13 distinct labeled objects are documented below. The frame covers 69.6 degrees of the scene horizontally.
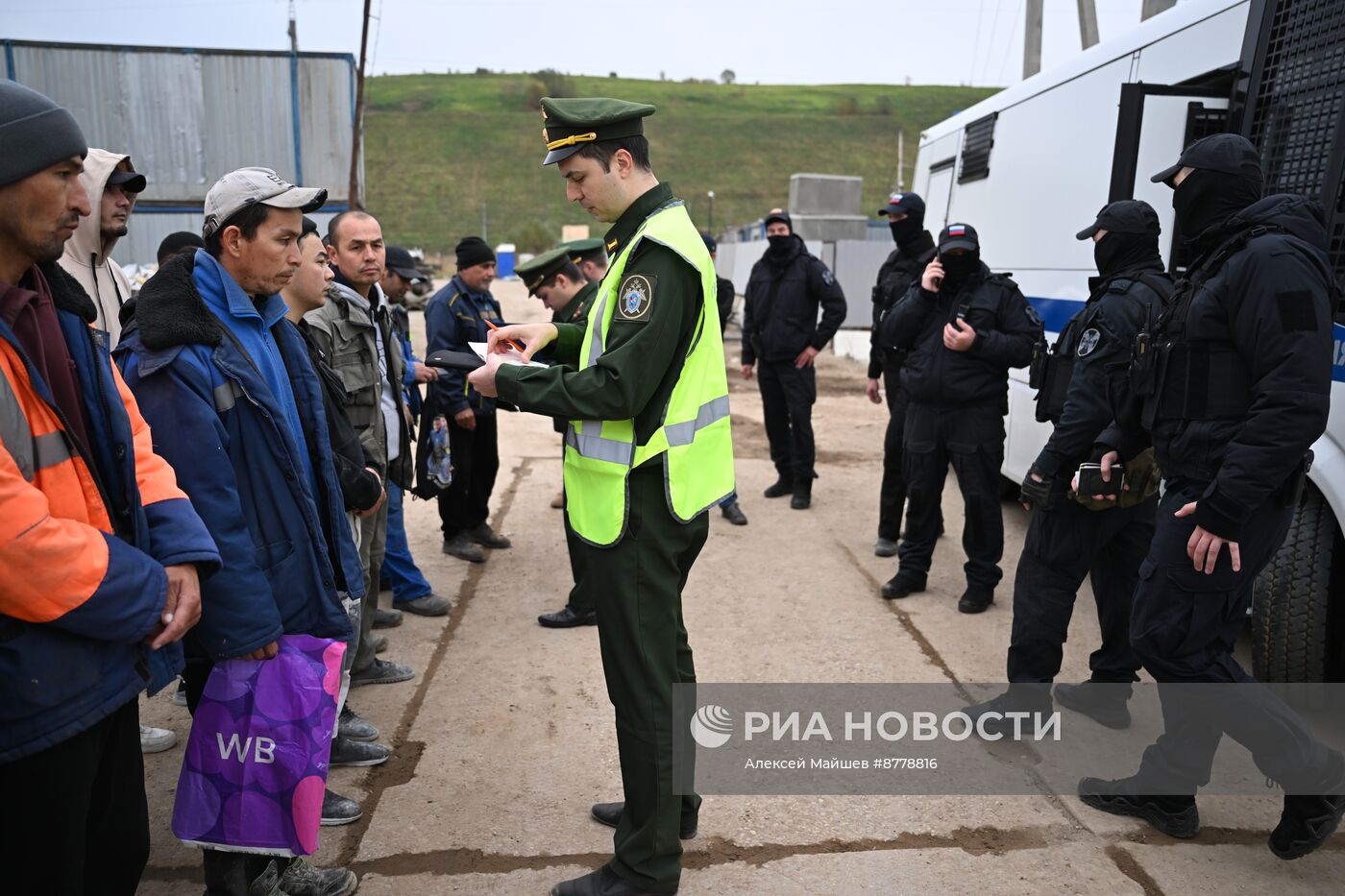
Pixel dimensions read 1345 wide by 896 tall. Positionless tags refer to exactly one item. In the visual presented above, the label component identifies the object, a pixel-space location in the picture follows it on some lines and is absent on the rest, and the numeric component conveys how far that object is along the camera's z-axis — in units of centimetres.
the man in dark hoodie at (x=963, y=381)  483
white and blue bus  348
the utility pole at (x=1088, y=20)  1210
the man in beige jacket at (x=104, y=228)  349
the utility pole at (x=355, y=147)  1396
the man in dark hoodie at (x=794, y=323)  699
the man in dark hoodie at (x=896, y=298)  602
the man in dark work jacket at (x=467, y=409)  564
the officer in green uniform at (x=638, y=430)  246
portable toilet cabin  3847
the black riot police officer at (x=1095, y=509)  350
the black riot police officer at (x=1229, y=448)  260
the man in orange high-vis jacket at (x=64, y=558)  173
